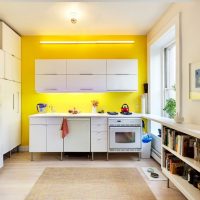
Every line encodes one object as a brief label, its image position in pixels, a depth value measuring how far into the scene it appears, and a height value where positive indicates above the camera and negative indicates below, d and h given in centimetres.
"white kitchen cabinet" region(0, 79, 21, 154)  428 -23
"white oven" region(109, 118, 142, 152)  450 -62
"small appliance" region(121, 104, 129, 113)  489 -14
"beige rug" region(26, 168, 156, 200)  288 -116
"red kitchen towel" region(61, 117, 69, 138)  445 -48
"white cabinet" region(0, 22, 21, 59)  423 +125
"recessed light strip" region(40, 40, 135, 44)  519 +137
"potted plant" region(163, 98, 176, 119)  388 -9
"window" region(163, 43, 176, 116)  458 +60
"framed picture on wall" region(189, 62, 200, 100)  266 +26
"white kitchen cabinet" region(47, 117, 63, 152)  452 -65
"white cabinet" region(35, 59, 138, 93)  488 +61
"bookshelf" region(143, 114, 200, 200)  221 -68
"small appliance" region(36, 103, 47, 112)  504 -9
